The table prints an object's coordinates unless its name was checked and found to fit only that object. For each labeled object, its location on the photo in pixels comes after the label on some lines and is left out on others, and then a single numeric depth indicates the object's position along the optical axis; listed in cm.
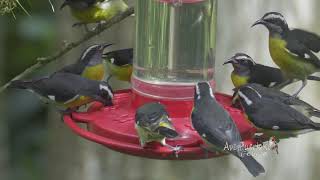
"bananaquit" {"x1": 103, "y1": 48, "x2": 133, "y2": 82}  561
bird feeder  497
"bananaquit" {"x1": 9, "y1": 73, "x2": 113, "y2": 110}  503
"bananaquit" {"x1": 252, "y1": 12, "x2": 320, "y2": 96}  529
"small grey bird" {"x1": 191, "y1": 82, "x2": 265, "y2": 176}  434
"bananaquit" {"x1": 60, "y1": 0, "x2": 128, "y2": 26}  625
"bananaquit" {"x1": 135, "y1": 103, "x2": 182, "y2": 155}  437
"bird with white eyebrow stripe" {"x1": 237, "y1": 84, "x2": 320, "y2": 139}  460
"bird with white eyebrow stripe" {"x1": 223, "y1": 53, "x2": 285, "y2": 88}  528
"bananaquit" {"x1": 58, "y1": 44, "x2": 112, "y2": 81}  544
